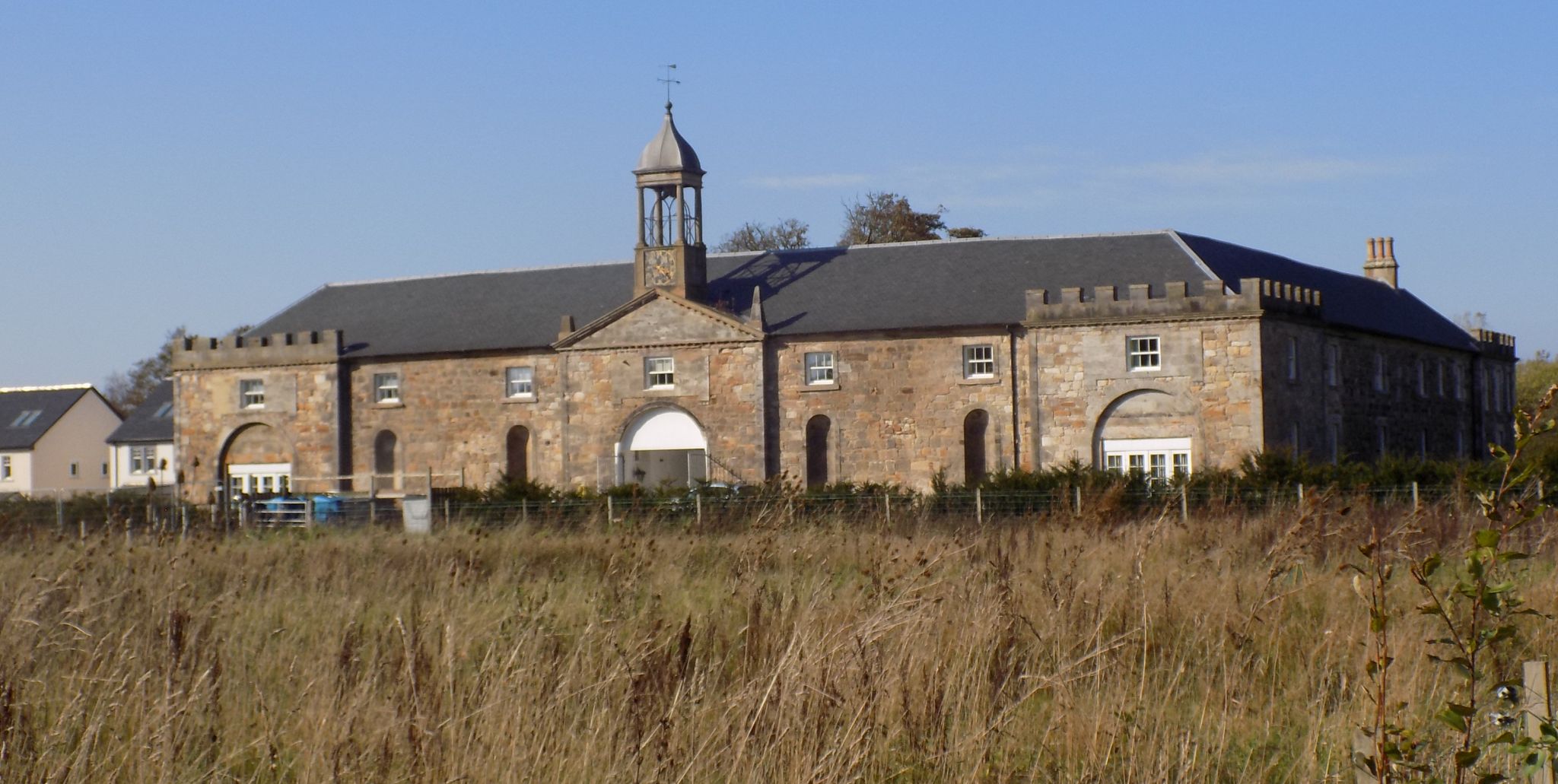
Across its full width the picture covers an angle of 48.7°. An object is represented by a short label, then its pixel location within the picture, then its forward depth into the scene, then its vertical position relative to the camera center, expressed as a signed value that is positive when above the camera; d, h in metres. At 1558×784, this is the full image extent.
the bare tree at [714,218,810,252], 74.56 +8.18
